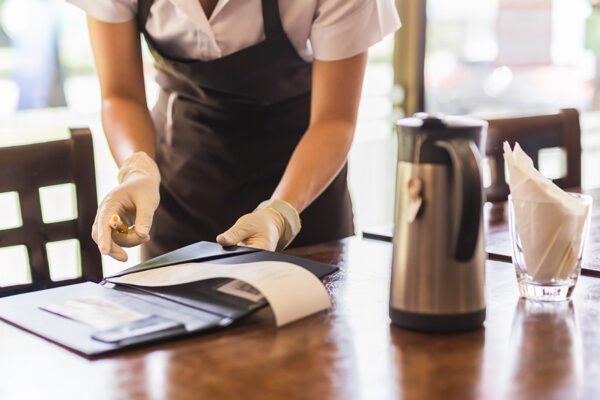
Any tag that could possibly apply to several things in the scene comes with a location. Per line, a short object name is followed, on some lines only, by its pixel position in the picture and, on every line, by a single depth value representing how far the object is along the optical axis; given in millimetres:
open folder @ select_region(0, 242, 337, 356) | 1006
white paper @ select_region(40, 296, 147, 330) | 1038
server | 1730
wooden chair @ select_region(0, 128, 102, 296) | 1474
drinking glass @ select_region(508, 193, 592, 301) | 1130
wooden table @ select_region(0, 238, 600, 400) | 860
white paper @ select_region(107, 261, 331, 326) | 1056
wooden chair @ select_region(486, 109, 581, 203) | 2066
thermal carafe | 984
